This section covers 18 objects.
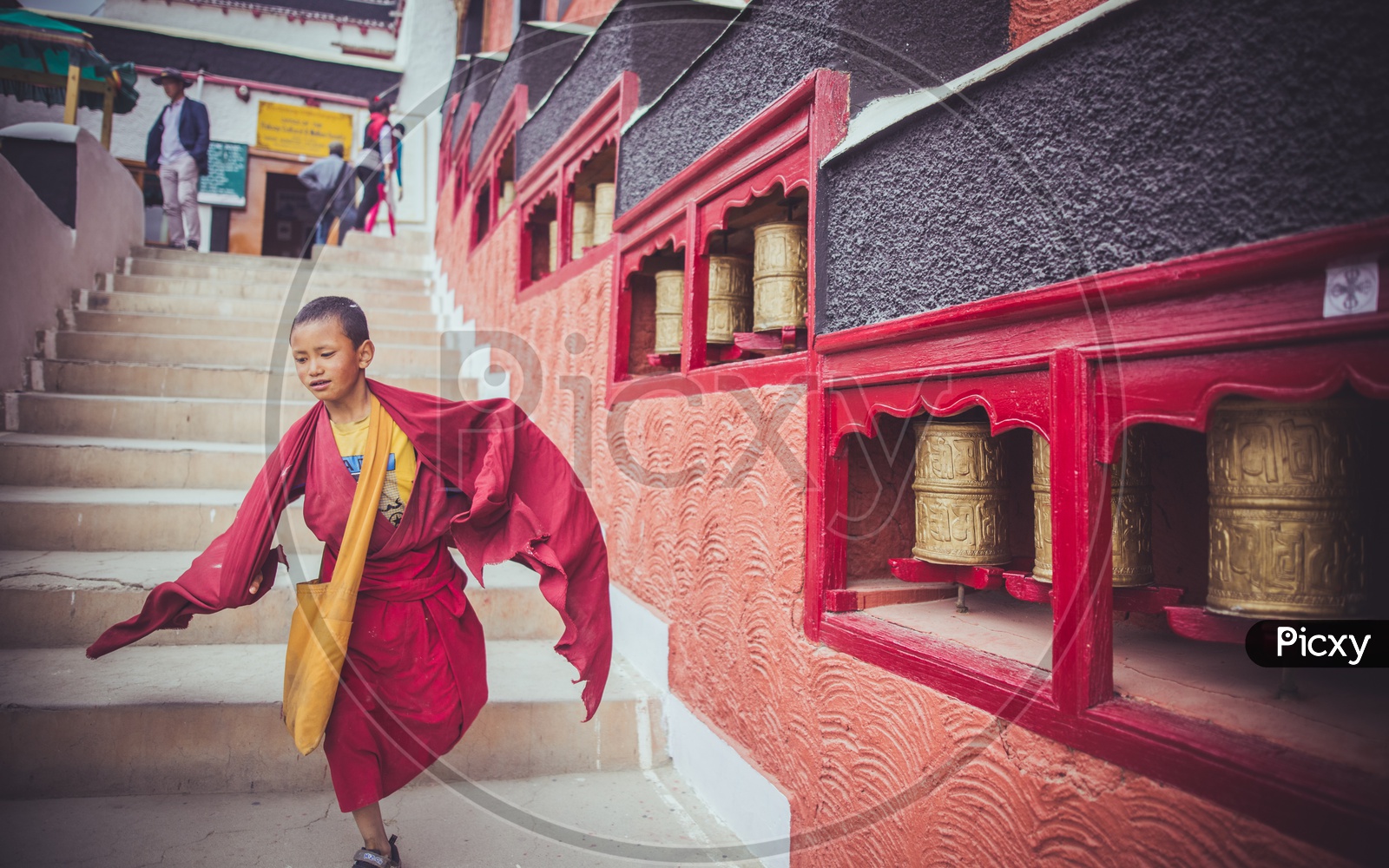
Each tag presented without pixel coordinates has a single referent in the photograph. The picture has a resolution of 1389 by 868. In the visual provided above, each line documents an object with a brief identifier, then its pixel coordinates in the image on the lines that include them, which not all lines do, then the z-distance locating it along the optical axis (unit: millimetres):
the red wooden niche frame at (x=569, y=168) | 3963
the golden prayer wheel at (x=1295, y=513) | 1283
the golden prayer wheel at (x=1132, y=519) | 1646
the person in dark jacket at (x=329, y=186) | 9875
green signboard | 11828
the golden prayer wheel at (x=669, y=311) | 3484
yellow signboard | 12164
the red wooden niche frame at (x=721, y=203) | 2301
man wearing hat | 8688
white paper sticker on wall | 1020
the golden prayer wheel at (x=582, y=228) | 4812
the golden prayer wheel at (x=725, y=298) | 3174
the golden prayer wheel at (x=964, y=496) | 1959
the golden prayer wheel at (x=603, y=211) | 4457
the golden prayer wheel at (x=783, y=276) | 2633
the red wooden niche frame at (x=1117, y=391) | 1074
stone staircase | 2705
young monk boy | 2197
